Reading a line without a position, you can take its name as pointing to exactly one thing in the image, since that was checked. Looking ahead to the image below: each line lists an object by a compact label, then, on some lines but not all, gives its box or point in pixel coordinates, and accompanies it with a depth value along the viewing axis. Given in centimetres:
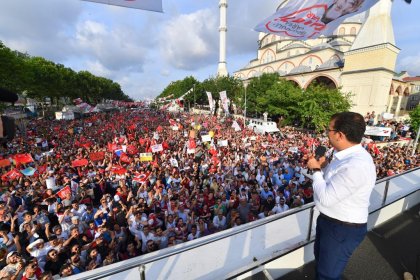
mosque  3156
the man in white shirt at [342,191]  189
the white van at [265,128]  2352
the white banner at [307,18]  509
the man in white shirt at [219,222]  655
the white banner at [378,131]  1970
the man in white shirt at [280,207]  702
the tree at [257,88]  3969
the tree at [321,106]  2509
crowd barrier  272
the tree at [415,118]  2271
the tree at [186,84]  6525
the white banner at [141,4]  339
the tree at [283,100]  2972
